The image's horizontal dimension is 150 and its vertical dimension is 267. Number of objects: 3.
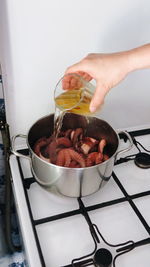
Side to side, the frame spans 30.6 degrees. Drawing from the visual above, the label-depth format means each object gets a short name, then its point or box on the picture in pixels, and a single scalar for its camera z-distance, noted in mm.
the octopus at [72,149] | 624
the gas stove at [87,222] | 542
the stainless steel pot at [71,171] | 555
